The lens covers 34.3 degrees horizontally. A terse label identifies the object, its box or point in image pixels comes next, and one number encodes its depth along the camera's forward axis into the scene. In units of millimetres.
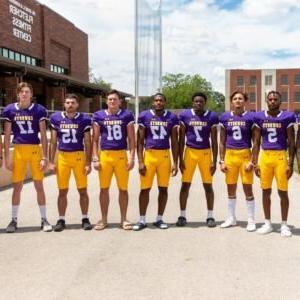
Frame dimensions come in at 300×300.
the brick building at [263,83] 97188
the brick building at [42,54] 25891
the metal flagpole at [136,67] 23734
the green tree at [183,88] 108812
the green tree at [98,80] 92719
